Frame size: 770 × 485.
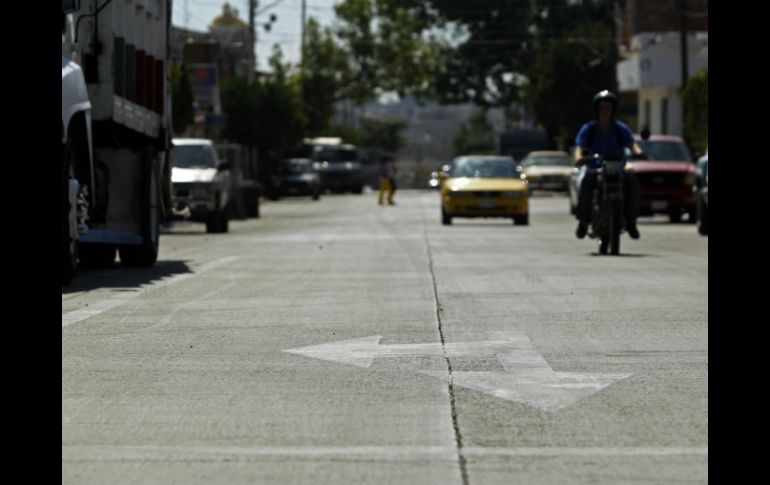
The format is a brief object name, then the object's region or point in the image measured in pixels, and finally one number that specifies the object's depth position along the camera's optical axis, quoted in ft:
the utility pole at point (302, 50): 361.47
